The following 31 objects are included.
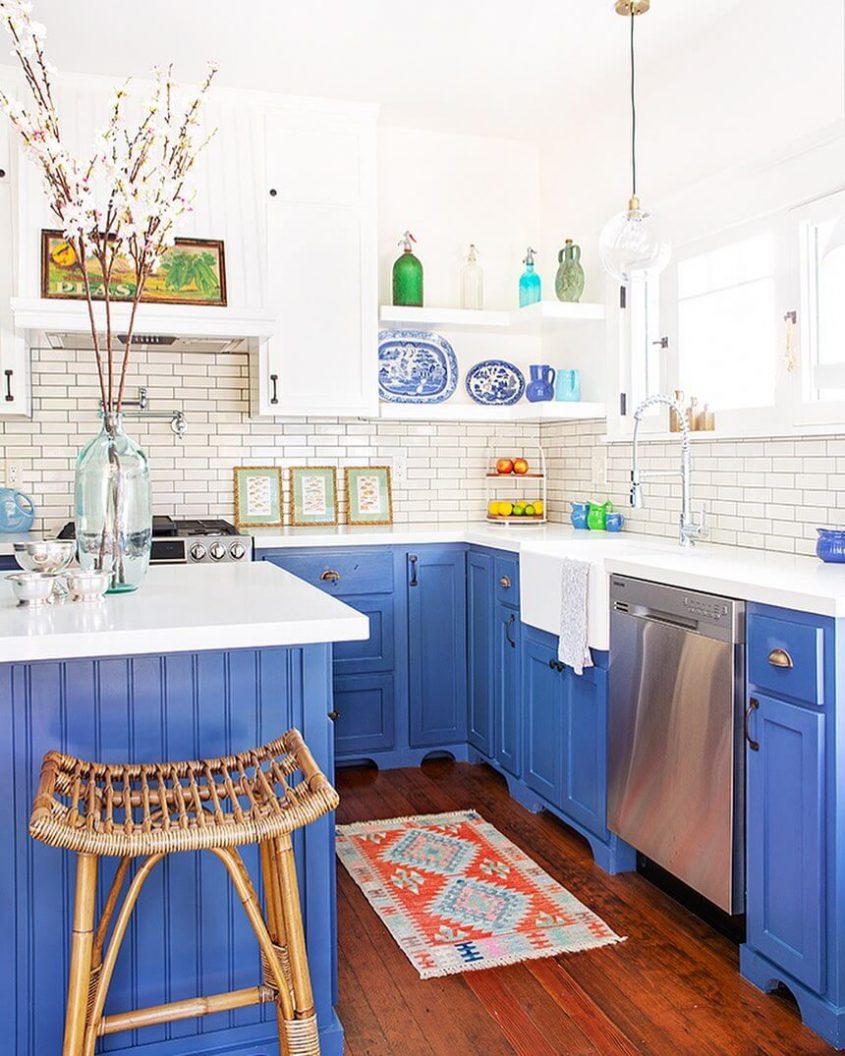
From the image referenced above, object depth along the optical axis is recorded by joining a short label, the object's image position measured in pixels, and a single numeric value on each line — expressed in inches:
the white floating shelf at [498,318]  164.1
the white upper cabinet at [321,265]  161.9
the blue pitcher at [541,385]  171.5
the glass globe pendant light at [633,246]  111.1
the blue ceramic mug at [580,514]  165.0
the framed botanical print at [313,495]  177.5
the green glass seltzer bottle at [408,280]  172.6
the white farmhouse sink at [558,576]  116.9
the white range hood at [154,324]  138.3
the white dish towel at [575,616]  119.1
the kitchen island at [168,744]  74.4
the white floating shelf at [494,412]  164.7
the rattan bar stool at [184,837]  60.2
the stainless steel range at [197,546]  144.4
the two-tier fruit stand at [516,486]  188.5
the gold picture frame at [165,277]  149.9
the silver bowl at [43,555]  84.9
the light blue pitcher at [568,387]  170.6
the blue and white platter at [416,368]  179.5
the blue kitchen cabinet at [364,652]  156.0
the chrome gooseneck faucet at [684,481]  129.4
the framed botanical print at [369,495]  180.2
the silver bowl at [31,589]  79.9
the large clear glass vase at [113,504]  84.4
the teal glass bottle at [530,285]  174.9
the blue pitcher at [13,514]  159.6
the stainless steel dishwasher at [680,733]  94.6
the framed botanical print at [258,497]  174.6
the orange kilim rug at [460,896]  100.0
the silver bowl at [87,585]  80.9
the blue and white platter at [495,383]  185.3
